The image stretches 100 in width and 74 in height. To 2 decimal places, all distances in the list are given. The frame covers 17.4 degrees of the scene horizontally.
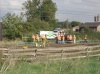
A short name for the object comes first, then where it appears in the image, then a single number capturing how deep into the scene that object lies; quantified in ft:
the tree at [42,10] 300.81
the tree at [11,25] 209.60
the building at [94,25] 369.71
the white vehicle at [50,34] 212.23
